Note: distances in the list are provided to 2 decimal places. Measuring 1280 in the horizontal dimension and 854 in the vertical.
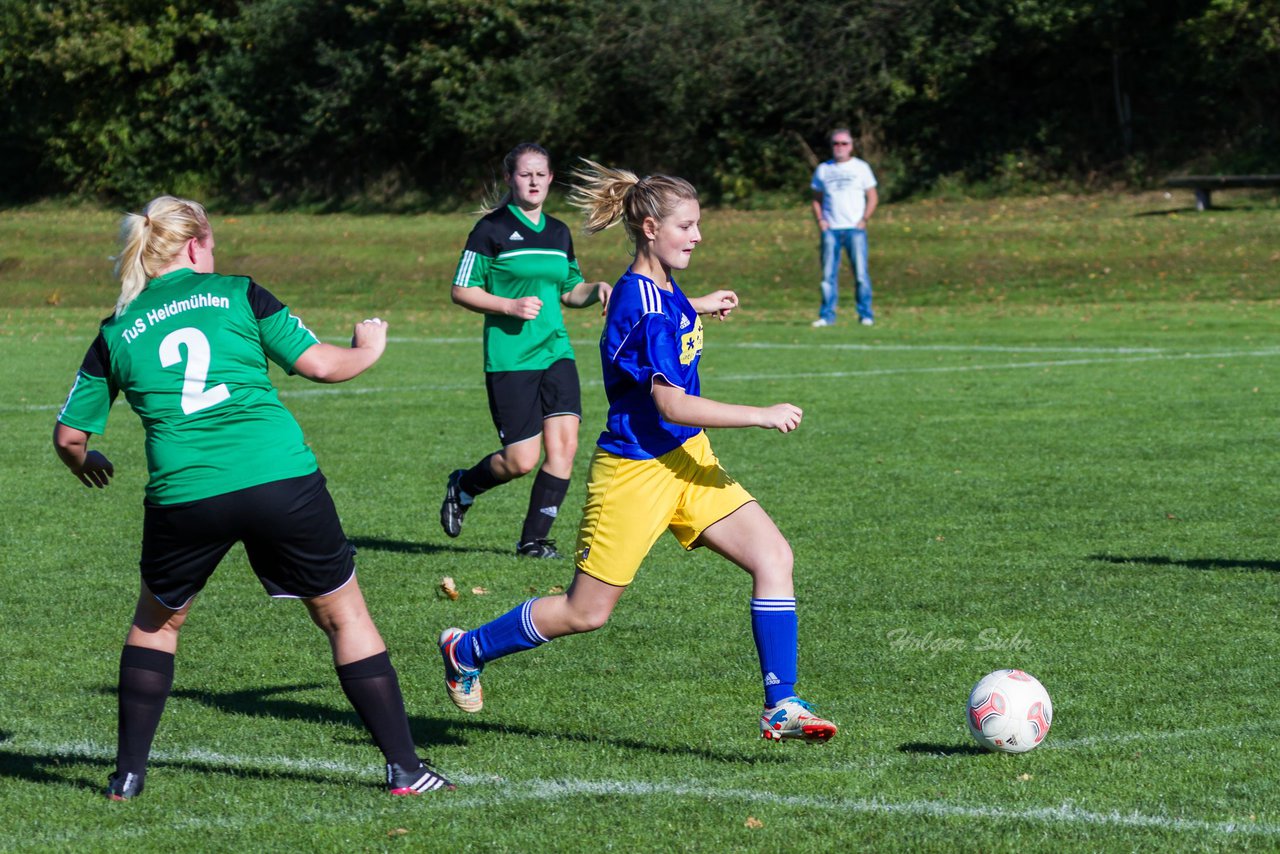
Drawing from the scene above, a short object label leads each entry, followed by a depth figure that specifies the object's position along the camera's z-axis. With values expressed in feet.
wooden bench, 203.10
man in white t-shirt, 146.00
